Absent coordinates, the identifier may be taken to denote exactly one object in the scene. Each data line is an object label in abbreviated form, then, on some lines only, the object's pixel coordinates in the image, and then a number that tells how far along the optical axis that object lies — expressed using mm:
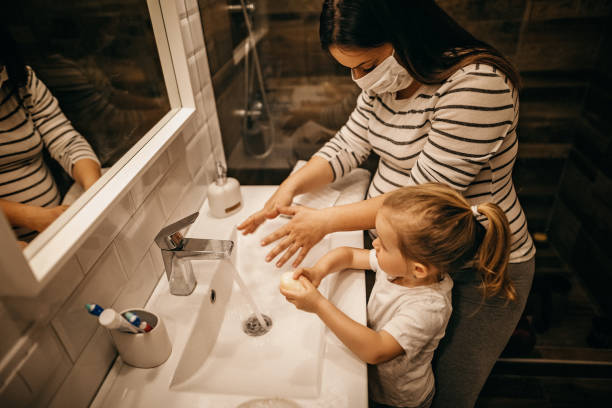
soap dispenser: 1144
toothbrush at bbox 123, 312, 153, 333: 720
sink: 813
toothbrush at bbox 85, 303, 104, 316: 651
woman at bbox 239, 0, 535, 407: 839
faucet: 805
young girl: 778
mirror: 633
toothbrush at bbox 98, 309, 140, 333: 660
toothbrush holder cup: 737
